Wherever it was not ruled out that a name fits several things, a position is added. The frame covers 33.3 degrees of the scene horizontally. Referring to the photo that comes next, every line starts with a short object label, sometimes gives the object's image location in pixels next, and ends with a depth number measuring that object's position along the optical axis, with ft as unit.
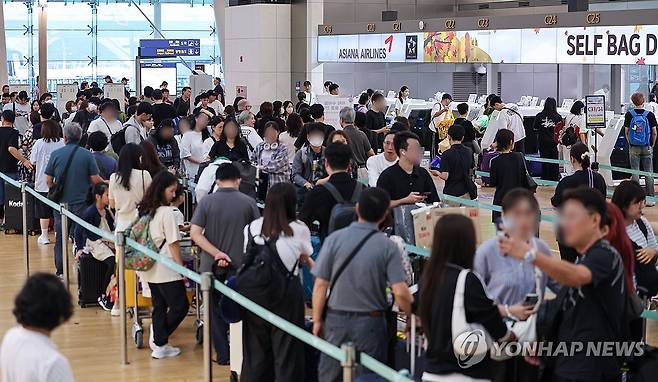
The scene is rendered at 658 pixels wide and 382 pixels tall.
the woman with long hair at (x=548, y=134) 59.98
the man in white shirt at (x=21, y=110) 62.18
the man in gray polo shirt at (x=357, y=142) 40.27
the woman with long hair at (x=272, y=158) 36.19
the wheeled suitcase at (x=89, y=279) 33.58
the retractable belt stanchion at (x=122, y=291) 27.32
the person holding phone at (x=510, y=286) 17.79
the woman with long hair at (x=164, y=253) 26.37
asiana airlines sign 53.83
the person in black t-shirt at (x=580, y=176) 30.25
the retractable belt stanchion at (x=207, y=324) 22.59
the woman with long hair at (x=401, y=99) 75.15
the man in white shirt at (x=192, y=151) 42.45
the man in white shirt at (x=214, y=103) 65.67
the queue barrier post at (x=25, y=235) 37.85
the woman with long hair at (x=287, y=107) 59.21
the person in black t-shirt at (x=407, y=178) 28.55
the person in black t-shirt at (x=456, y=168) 34.81
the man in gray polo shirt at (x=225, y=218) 25.50
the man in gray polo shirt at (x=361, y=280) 19.01
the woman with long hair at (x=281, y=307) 21.62
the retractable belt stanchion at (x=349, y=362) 16.69
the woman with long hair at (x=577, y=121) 57.99
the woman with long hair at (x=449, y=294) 16.56
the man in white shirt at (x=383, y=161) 32.24
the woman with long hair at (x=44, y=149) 41.22
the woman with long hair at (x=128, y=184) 30.22
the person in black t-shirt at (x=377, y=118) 51.62
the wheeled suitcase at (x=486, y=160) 60.64
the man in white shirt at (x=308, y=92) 77.29
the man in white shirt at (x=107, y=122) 45.11
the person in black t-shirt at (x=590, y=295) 16.58
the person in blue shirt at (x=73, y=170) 35.50
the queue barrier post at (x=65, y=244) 33.32
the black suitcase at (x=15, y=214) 46.93
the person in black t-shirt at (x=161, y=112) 55.16
